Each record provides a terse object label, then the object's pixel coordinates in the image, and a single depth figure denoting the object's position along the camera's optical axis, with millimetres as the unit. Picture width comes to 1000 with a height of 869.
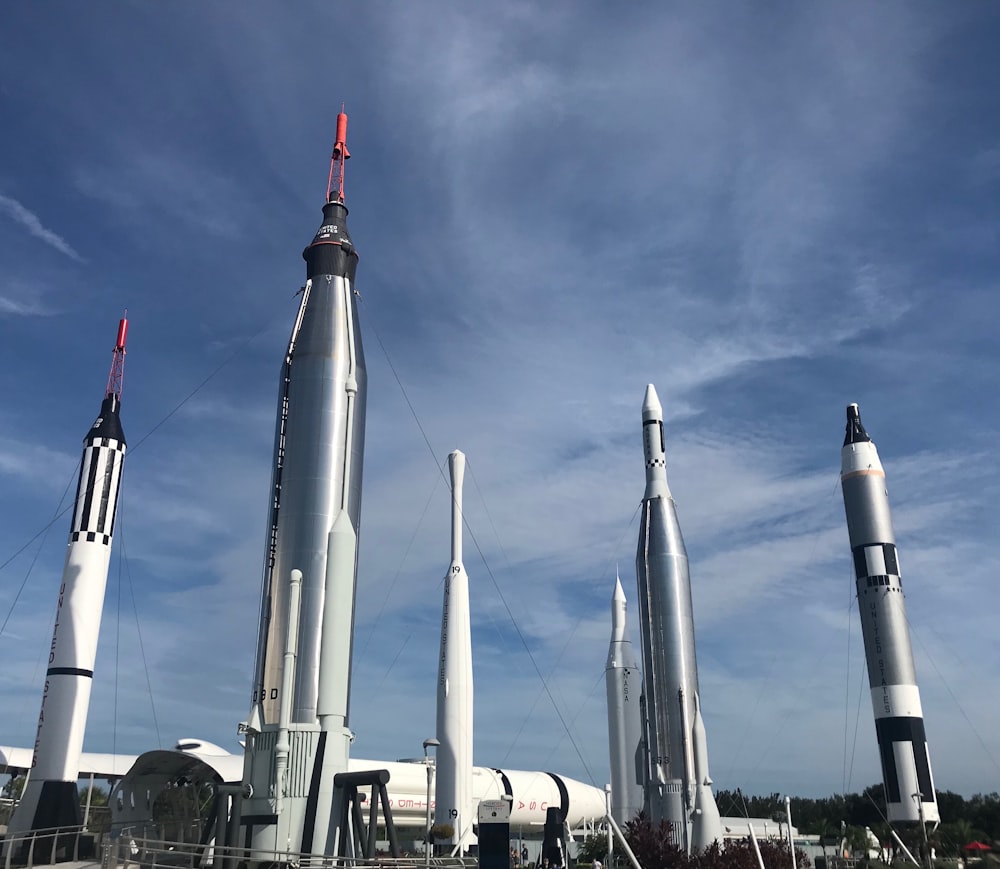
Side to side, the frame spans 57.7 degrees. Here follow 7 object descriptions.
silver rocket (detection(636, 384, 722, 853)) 35312
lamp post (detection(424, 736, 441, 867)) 28978
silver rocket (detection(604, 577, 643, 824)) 43812
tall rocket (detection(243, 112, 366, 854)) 24188
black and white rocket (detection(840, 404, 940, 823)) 39375
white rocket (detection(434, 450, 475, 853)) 31453
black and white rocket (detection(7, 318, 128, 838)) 31312
